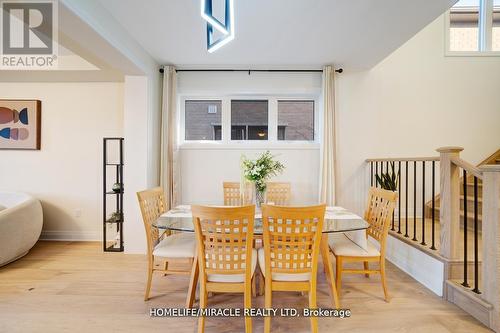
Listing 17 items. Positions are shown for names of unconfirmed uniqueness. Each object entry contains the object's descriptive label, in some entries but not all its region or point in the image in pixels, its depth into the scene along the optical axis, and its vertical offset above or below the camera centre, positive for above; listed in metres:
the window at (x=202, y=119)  3.95 +0.73
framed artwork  3.74 +0.61
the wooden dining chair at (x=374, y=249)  2.17 -0.74
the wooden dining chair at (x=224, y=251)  1.64 -0.59
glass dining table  1.95 -0.49
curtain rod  3.68 +1.41
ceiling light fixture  1.65 +1.00
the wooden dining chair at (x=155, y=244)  2.19 -0.73
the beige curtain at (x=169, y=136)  3.58 +0.41
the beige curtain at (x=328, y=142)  3.57 +0.34
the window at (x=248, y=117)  3.96 +0.77
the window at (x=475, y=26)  4.30 +2.45
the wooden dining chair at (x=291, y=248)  1.62 -0.57
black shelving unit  3.33 -0.63
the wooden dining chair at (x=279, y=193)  3.09 -0.34
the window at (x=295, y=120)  3.96 +0.72
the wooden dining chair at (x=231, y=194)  3.09 -0.36
